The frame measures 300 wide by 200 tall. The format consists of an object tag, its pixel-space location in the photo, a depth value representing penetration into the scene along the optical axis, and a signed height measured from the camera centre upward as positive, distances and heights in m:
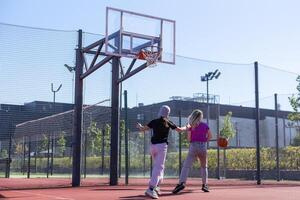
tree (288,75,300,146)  22.13 +2.08
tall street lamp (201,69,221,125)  18.48 +2.94
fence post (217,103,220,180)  21.82 -0.64
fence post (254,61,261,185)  15.45 +1.31
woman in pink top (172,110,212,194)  10.09 +0.26
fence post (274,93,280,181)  18.50 +0.11
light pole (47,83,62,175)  13.97 +1.69
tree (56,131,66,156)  25.14 +0.33
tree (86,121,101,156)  22.38 +0.61
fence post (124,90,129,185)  14.27 +0.42
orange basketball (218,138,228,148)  13.26 +0.26
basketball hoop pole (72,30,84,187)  12.97 +0.76
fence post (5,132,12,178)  19.23 -0.61
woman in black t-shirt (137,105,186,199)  8.88 +0.19
